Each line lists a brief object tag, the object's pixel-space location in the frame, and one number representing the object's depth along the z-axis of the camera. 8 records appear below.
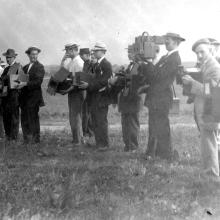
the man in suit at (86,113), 12.96
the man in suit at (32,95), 11.26
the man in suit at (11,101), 12.00
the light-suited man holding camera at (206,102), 7.46
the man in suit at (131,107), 10.01
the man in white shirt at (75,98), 11.15
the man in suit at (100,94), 10.34
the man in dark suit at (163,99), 8.81
